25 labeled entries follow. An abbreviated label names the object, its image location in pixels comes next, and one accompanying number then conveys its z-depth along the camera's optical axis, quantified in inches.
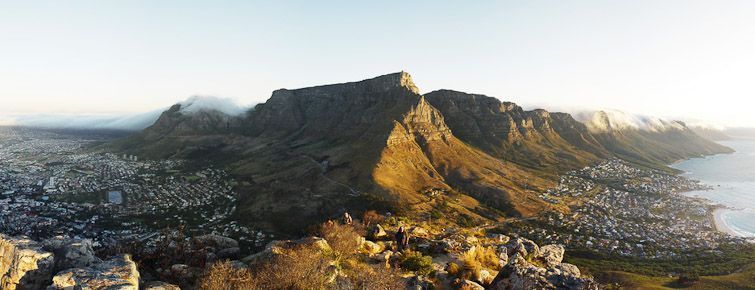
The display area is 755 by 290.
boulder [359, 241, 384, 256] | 1401.6
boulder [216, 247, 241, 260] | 1347.2
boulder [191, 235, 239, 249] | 1518.7
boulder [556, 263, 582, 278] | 1165.4
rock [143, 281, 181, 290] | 821.8
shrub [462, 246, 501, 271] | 1464.1
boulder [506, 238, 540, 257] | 1643.7
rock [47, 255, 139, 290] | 735.7
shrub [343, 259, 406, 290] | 910.8
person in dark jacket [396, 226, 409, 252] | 1578.5
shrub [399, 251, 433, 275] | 1283.0
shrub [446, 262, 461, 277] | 1267.2
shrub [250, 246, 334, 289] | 865.5
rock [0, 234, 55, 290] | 850.1
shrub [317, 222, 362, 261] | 1228.9
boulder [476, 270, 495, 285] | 1234.1
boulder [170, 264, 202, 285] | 1066.1
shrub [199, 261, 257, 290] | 810.2
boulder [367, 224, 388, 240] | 1682.0
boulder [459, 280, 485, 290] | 1112.2
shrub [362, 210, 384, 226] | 2430.5
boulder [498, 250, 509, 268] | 1541.6
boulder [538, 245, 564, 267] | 1599.4
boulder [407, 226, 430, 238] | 1886.3
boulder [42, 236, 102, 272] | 924.6
